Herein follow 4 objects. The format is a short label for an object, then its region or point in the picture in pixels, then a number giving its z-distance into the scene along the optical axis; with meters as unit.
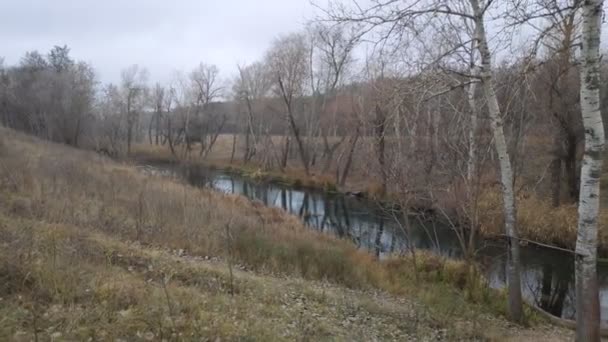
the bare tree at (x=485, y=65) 6.05
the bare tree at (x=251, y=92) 39.44
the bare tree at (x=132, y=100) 51.19
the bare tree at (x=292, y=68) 32.59
